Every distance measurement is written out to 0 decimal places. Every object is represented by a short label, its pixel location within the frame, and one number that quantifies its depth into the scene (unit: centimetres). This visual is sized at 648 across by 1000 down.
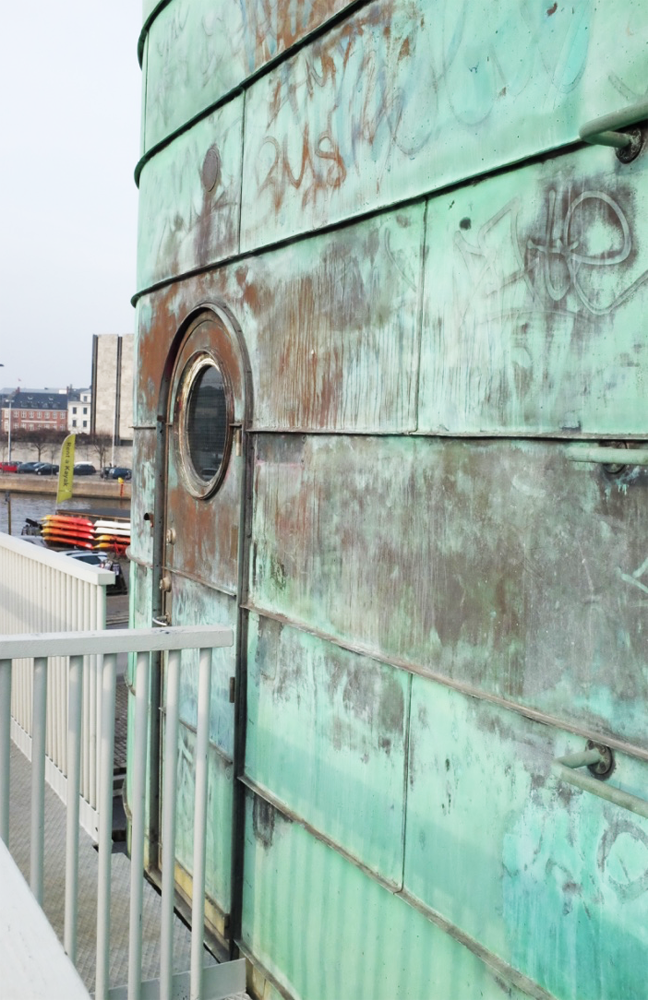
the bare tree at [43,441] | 7988
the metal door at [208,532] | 372
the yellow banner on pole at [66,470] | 3048
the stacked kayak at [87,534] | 2975
